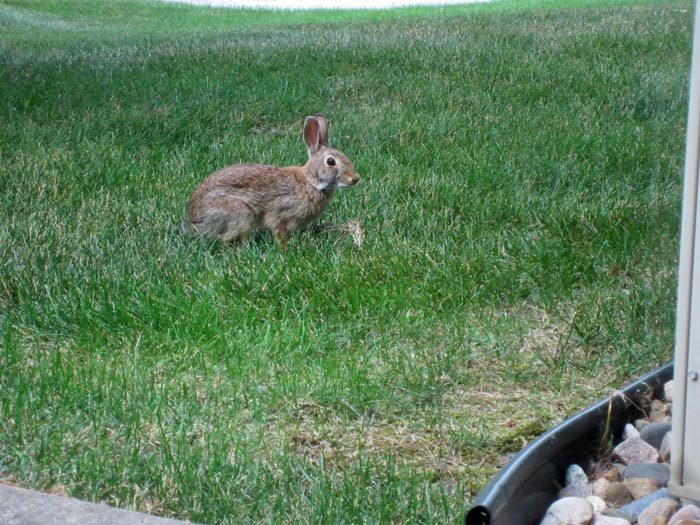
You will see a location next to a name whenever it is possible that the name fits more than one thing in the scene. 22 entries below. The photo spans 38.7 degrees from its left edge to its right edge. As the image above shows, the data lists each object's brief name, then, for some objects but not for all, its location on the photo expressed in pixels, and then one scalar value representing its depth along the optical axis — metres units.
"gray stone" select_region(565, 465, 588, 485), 2.82
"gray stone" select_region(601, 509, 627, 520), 2.60
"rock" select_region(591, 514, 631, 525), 2.55
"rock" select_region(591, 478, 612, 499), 2.74
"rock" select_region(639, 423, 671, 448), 2.84
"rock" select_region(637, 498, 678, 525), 2.49
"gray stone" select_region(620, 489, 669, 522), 2.59
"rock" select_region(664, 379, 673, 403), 2.98
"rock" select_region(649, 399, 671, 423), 2.96
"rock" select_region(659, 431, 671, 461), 2.73
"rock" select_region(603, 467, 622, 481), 2.84
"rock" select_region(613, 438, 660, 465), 2.82
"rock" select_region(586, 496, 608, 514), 2.66
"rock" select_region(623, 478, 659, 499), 2.66
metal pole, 2.28
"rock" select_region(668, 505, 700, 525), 2.41
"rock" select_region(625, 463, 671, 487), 2.65
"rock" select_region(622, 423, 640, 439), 2.99
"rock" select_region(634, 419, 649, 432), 3.02
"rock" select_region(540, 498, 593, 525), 2.58
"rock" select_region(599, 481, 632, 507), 2.69
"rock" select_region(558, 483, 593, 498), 2.77
